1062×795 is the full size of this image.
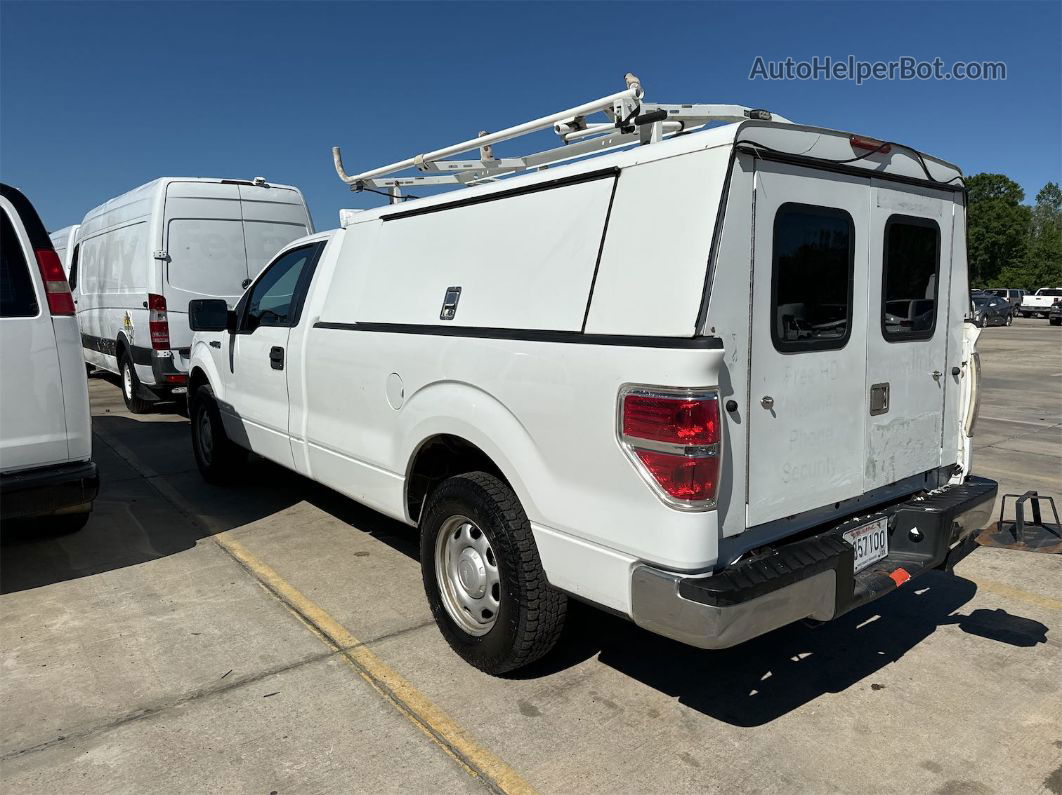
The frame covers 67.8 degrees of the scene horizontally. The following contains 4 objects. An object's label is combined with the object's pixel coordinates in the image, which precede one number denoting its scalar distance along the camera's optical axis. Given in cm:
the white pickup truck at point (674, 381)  264
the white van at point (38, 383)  416
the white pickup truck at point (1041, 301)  4105
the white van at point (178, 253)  891
